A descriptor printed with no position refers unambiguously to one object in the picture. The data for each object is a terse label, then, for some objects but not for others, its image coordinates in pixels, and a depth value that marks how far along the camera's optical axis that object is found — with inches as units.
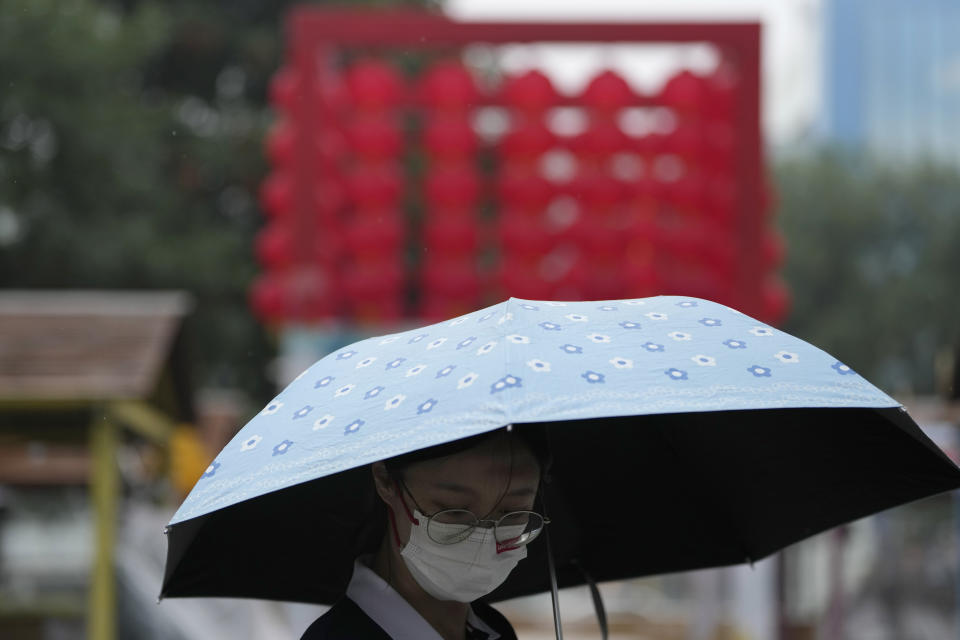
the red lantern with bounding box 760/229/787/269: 430.9
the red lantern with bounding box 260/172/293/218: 421.1
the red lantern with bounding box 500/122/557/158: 433.7
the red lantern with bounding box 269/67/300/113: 421.4
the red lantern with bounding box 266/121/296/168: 422.6
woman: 102.3
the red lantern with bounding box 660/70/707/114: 430.0
